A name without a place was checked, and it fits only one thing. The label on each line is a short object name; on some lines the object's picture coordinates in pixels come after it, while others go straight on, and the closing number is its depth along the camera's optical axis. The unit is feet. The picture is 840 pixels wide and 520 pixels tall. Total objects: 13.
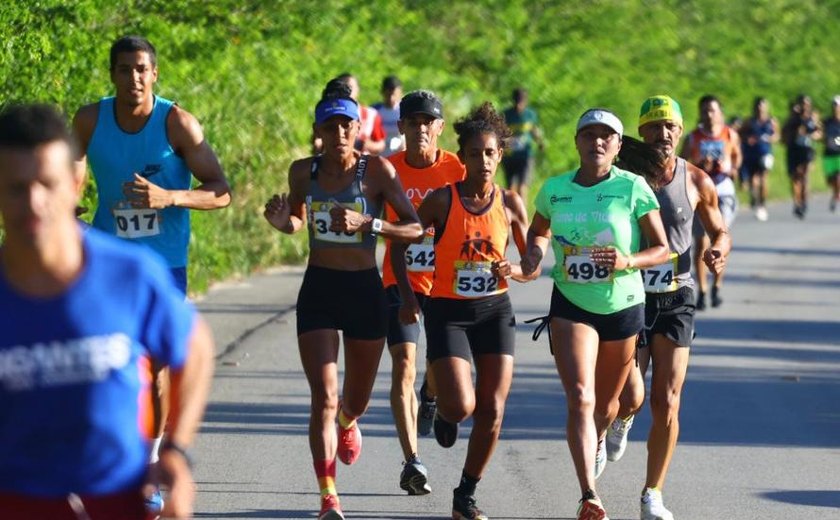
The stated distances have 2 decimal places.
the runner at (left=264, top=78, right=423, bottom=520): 53.42
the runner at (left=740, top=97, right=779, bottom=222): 201.87
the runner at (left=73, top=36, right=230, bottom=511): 54.90
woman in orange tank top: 54.70
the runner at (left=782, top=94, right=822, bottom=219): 201.05
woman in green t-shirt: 53.42
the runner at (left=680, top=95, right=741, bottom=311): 111.45
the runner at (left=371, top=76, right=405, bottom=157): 117.60
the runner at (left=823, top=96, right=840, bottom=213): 200.54
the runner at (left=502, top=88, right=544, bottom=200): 170.60
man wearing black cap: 59.00
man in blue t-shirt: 27.78
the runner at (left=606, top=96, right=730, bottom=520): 55.62
